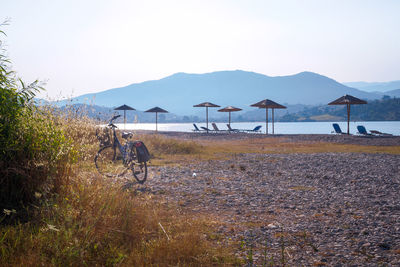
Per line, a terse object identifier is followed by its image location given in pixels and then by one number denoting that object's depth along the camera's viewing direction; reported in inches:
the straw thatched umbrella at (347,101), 897.6
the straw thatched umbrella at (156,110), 1186.5
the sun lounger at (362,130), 885.2
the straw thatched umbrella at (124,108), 1070.6
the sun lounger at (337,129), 942.3
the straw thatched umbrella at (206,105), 1206.1
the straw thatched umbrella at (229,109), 1228.3
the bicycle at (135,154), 253.8
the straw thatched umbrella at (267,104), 1043.9
